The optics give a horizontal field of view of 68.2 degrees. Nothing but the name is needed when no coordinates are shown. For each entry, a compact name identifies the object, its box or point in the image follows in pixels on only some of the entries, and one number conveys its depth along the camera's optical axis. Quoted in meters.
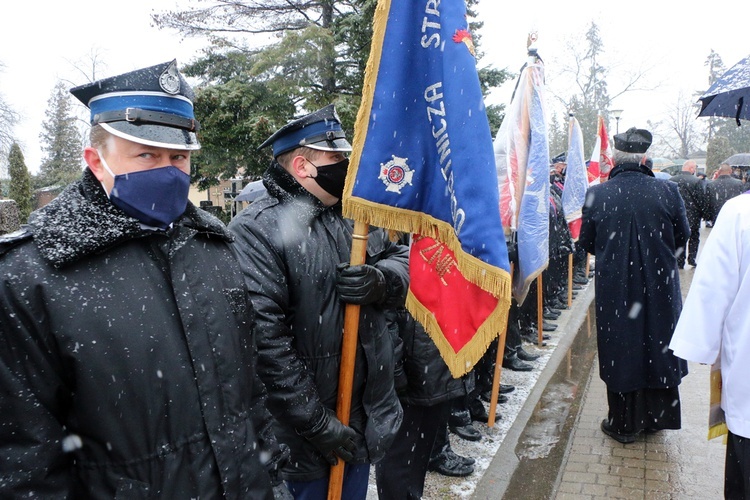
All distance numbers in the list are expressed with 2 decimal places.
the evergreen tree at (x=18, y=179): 21.08
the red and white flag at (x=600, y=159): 11.61
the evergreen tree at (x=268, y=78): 11.64
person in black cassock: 4.47
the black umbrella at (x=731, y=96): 3.28
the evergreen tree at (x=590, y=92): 41.22
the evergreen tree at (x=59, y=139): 38.28
